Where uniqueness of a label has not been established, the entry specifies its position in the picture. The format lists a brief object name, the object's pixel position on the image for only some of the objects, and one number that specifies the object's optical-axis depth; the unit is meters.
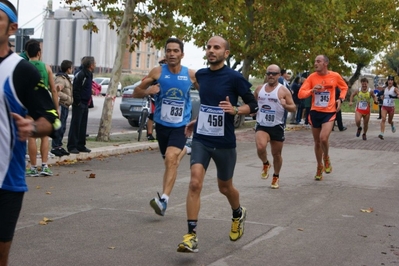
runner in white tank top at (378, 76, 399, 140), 24.81
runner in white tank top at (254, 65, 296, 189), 12.18
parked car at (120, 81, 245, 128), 25.36
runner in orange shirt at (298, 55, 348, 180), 13.49
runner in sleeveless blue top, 9.22
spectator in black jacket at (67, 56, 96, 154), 15.61
